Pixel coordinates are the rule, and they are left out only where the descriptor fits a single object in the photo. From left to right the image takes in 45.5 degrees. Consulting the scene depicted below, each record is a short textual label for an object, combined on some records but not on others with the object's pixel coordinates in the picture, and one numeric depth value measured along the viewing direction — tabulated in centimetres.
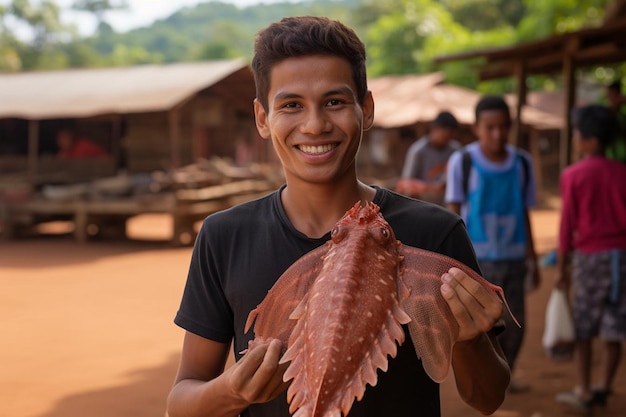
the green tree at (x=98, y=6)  8150
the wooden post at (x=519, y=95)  833
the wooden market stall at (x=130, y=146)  1520
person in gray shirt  701
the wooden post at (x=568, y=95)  798
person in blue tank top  507
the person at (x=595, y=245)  518
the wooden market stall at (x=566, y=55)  791
